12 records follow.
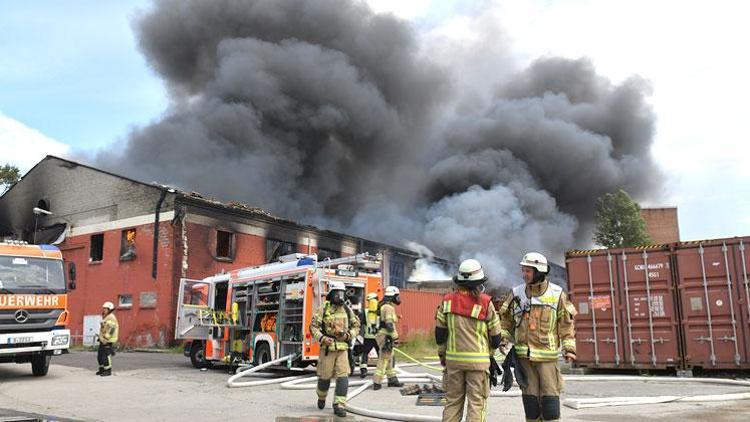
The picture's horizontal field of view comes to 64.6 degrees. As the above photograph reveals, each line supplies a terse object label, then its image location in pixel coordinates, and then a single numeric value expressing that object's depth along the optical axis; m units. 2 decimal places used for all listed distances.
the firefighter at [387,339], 8.13
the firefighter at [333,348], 6.21
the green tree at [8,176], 34.16
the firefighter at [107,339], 10.47
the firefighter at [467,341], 4.20
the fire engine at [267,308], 10.34
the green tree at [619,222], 31.89
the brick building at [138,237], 20.67
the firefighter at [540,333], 4.10
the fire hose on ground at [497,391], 6.00
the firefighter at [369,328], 9.83
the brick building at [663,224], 48.22
